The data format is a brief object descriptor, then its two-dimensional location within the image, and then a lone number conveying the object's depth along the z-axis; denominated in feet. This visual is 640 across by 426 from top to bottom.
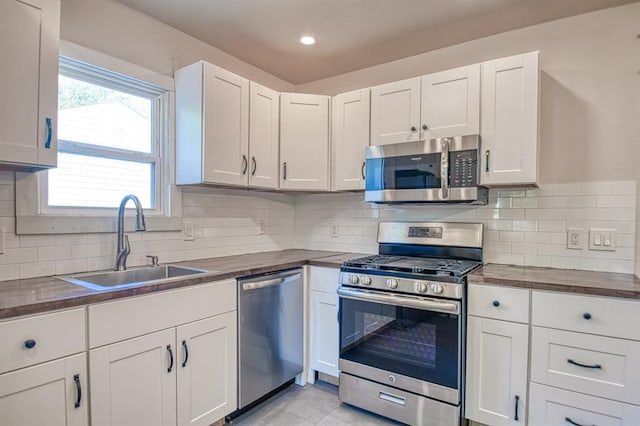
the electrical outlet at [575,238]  7.39
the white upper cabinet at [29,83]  4.95
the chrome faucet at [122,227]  6.83
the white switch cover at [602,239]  7.13
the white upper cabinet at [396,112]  8.36
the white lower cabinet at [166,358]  5.15
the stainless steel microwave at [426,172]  7.55
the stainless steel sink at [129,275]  6.10
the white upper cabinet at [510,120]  7.10
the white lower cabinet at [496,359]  6.29
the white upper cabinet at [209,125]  7.71
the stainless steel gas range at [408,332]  6.64
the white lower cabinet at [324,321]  8.48
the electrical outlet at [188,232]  8.39
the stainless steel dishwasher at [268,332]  7.18
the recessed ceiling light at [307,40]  8.51
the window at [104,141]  6.66
